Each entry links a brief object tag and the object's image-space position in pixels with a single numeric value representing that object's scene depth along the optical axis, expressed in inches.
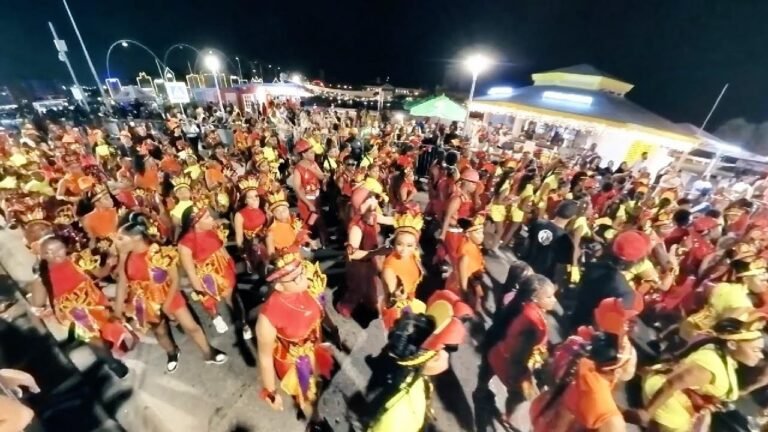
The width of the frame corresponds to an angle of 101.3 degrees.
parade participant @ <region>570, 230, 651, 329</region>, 172.4
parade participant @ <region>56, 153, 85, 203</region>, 251.4
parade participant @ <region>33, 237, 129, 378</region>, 130.6
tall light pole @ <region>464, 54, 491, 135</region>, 519.2
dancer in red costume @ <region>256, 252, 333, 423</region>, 103.0
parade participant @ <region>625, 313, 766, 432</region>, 105.7
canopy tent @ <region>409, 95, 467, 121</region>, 581.3
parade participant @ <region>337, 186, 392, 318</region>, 199.5
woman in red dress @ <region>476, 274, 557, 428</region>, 124.6
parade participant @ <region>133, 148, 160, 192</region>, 290.5
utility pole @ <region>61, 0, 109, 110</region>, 713.3
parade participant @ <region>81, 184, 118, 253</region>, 196.1
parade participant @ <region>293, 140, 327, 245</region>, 271.1
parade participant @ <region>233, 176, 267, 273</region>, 204.4
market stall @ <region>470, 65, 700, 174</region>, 605.0
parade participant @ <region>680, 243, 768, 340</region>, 148.6
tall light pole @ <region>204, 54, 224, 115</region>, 812.6
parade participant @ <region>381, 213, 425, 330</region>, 138.5
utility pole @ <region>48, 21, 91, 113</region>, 729.0
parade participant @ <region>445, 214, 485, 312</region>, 174.4
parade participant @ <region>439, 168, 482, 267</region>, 191.8
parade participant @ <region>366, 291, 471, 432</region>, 83.0
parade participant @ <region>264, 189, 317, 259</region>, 180.8
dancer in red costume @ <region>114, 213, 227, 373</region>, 145.5
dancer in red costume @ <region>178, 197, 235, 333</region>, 160.1
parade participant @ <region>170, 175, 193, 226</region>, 195.3
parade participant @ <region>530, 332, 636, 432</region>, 92.7
